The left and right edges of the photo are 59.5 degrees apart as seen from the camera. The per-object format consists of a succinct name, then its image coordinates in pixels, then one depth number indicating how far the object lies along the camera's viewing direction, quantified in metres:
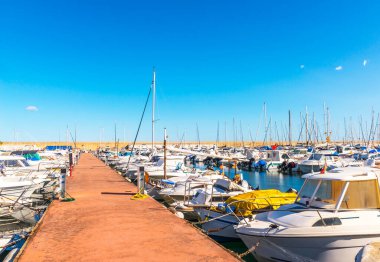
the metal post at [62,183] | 15.41
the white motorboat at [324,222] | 8.88
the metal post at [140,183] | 16.52
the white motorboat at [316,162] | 42.31
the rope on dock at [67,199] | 15.05
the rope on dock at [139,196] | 15.77
